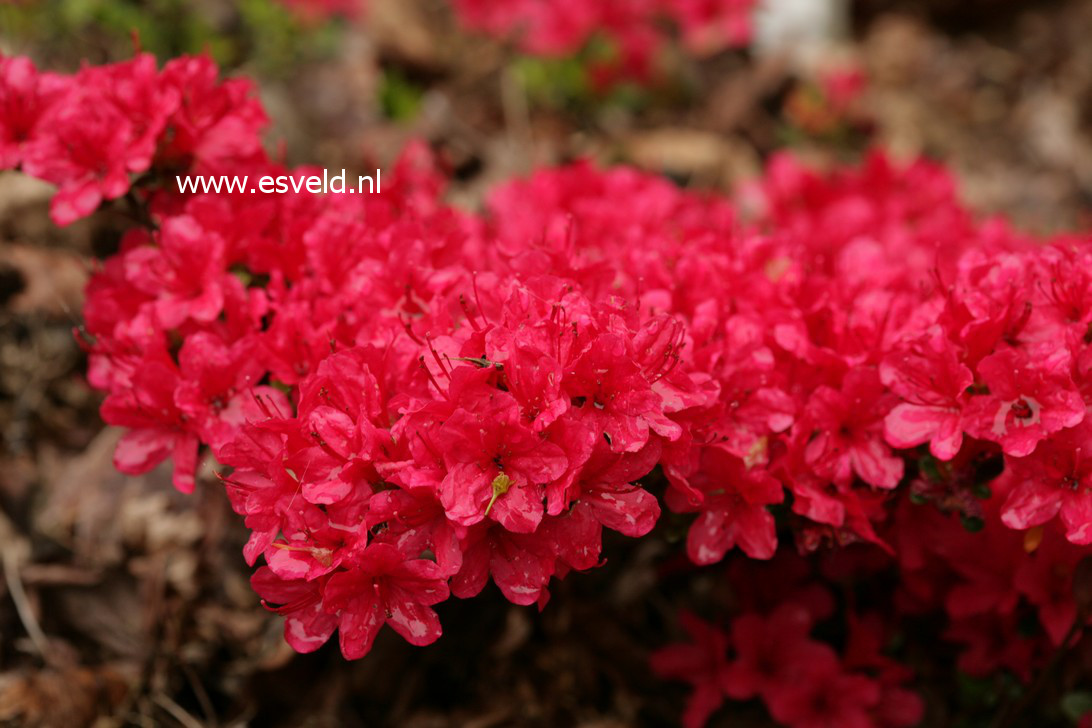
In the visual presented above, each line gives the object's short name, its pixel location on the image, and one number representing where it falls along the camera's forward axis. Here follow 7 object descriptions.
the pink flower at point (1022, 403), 0.85
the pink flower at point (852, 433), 0.88
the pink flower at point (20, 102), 0.91
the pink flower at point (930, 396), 0.87
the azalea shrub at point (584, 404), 0.84
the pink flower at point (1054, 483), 0.86
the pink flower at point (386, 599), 0.84
